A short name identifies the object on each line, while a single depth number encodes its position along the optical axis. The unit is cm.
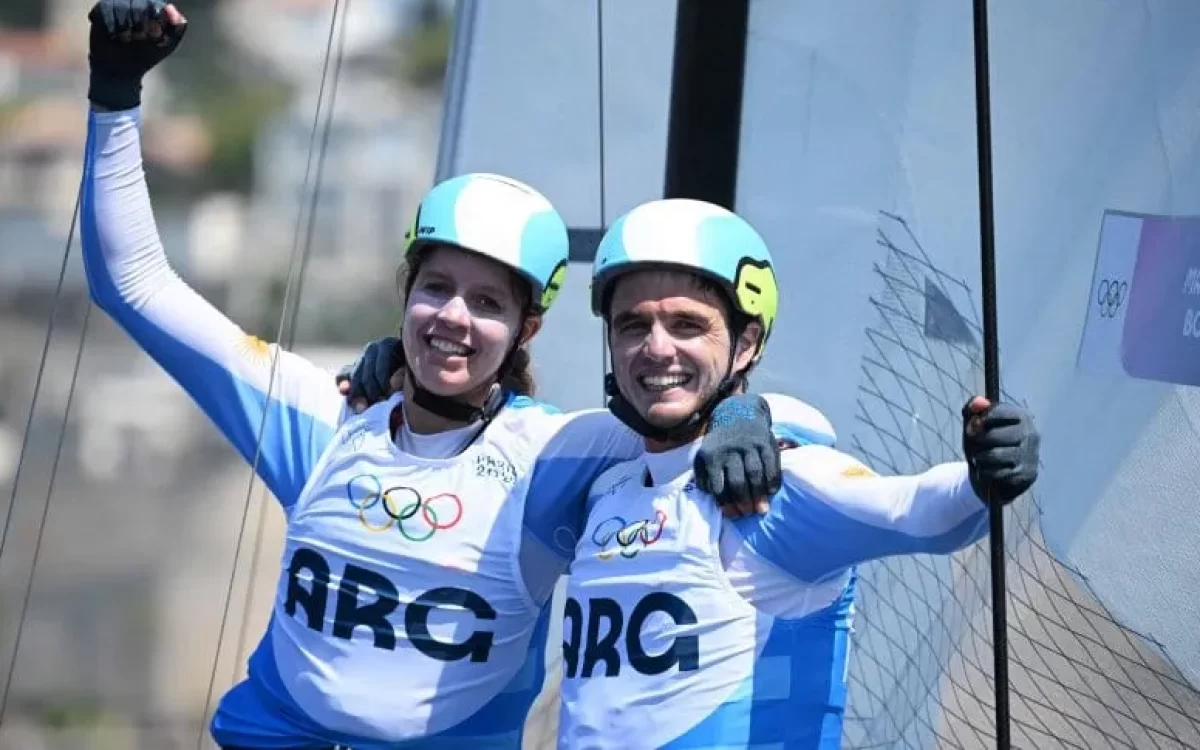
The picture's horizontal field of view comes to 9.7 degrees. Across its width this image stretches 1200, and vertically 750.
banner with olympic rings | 944
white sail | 955
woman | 923
